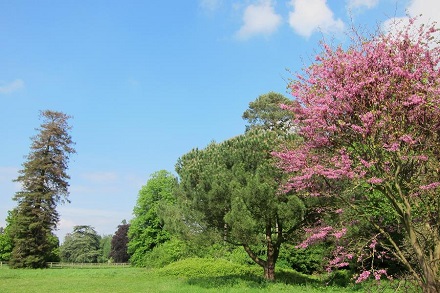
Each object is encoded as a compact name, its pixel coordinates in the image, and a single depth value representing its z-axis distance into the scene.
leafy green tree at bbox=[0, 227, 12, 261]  50.91
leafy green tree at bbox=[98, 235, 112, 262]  106.85
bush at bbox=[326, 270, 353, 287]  19.70
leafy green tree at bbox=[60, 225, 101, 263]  83.06
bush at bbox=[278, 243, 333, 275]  25.91
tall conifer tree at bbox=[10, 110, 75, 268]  41.22
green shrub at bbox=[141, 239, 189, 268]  34.34
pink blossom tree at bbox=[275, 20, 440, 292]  7.00
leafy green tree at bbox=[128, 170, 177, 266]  44.94
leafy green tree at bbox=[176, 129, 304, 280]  15.01
